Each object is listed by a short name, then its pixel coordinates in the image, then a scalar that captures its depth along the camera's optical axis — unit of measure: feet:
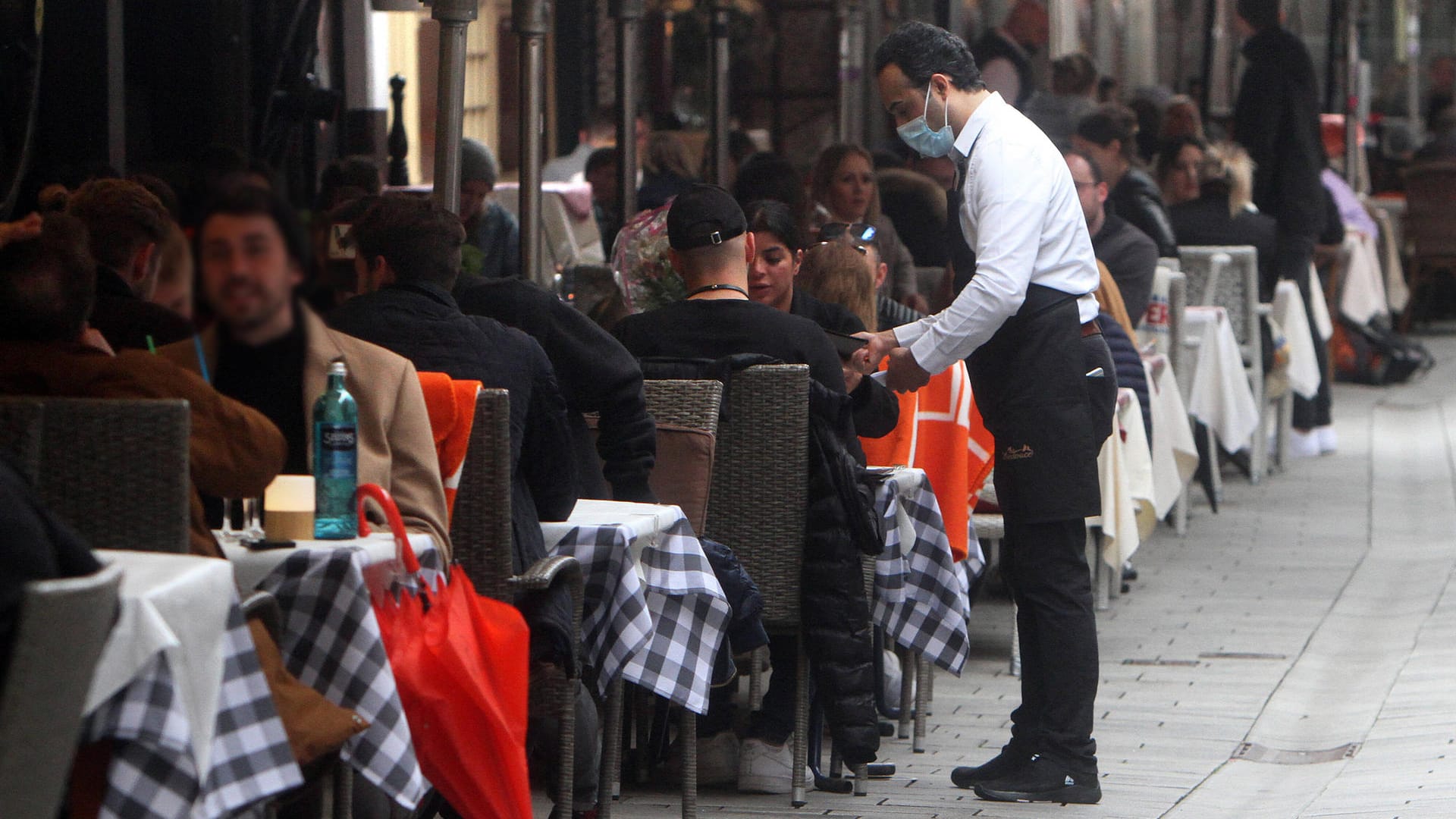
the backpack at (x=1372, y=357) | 92.17
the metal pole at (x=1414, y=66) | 148.56
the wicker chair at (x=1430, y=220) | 105.91
